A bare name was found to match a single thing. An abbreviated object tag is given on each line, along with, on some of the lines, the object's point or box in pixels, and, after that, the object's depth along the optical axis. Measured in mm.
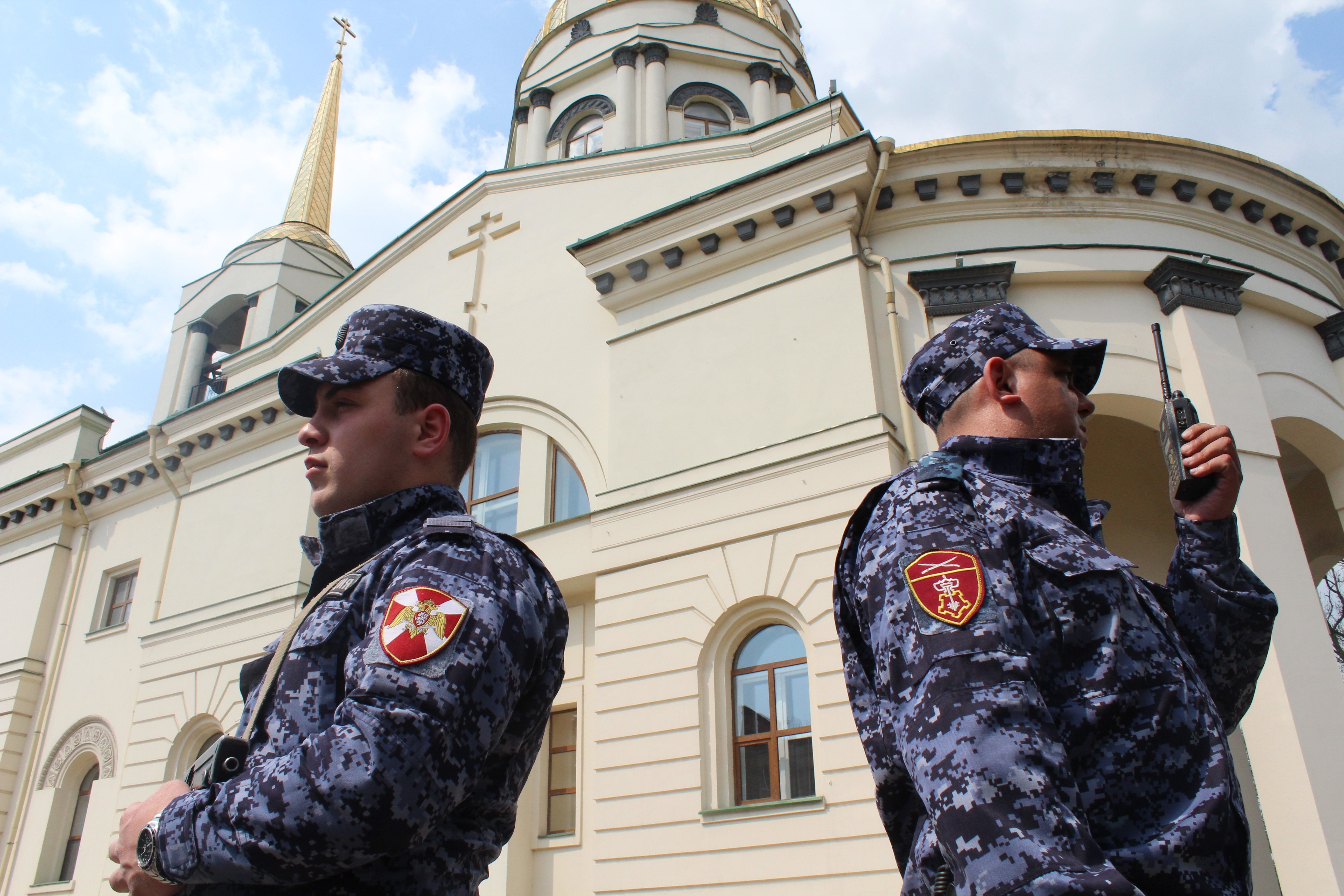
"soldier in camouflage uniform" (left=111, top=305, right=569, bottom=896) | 1564
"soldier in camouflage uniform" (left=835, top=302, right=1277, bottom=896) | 1542
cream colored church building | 8430
